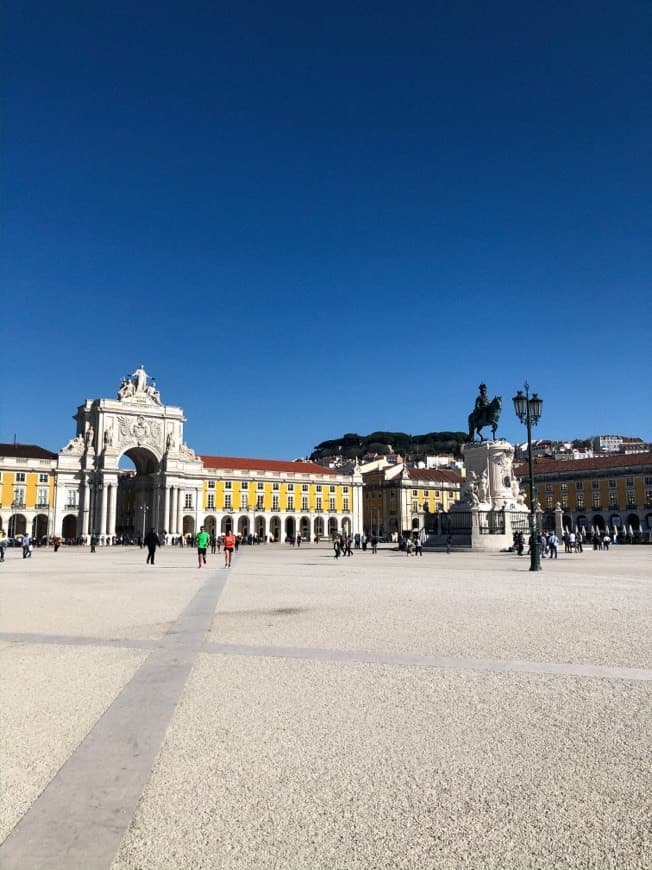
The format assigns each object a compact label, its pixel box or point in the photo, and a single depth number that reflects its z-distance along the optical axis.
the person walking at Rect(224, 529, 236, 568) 23.75
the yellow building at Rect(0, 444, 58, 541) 68.44
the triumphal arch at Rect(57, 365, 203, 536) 70.75
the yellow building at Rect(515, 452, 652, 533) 76.75
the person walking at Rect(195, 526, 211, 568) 23.93
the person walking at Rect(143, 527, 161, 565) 25.39
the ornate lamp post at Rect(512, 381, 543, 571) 21.41
